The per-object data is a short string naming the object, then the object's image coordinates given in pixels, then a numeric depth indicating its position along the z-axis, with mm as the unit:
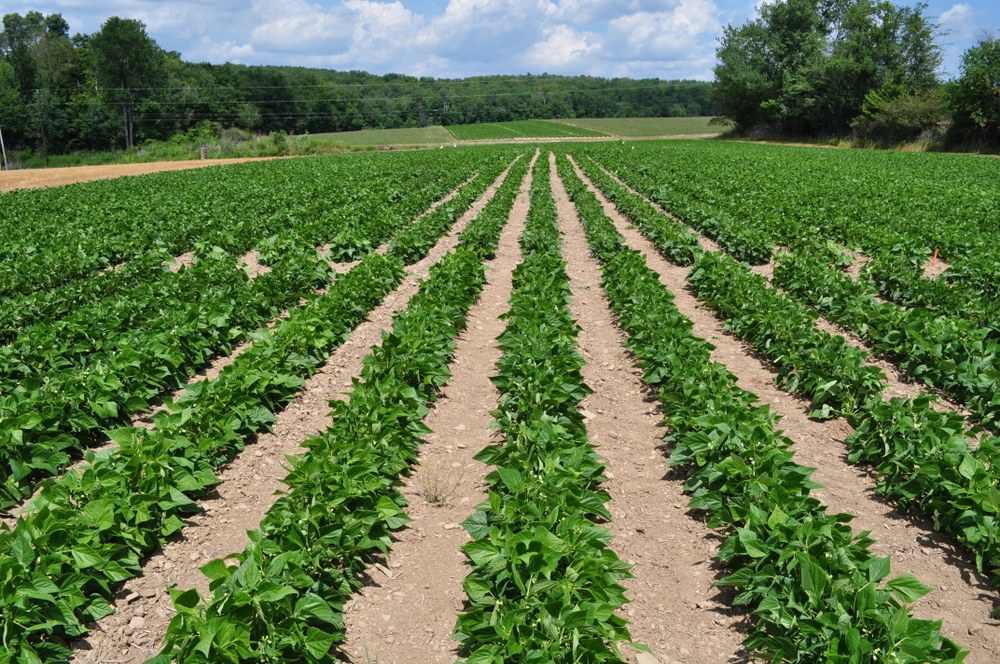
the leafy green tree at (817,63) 63375
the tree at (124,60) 87750
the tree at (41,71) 80125
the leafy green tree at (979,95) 46531
